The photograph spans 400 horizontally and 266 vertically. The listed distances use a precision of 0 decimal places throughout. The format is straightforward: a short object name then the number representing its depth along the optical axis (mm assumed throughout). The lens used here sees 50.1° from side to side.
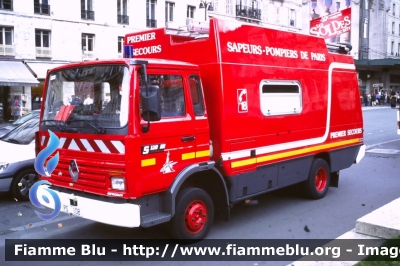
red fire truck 5070
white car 7812
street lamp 34303
